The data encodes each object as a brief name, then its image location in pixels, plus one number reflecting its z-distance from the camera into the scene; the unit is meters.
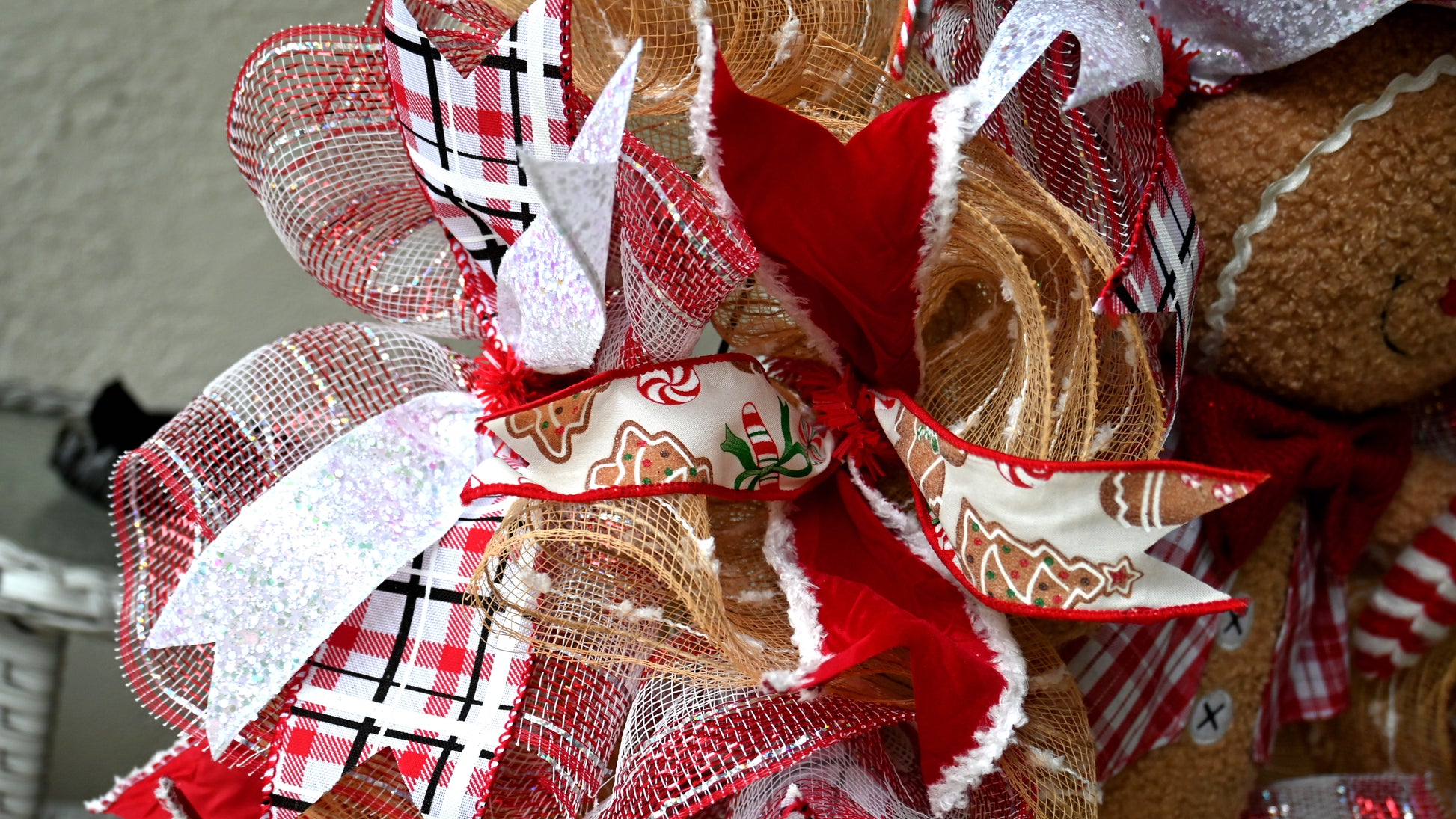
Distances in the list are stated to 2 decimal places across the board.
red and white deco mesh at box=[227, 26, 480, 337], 0.44
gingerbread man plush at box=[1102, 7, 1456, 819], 0.43
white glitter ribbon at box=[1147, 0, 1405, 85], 0.40
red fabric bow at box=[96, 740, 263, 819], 0.45
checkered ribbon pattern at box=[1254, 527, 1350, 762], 0.55
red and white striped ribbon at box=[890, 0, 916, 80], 0.43
